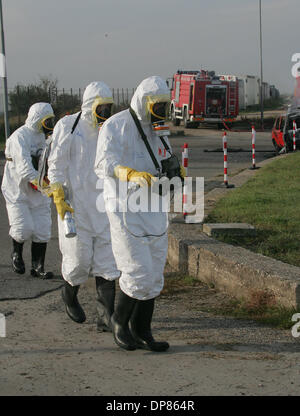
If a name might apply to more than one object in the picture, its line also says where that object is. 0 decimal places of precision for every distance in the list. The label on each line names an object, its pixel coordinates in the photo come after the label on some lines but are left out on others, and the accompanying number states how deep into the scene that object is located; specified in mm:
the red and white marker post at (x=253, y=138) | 16938
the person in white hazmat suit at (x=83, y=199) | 5961
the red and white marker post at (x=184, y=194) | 9406
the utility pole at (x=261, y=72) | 34938
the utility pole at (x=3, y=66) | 21347
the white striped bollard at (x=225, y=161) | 13508
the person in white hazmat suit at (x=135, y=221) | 5195
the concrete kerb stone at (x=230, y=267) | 5949
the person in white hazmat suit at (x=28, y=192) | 7902
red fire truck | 37250
